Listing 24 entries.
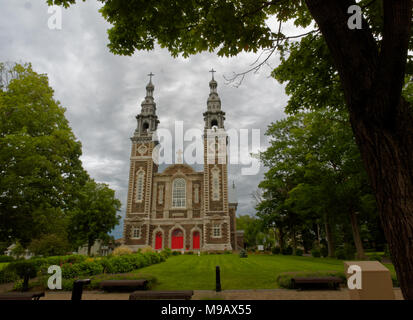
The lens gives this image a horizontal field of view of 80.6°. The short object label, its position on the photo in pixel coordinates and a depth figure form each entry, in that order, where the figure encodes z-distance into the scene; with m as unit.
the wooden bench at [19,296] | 5.62
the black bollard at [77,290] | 4.40
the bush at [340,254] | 21.06
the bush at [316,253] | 25.16
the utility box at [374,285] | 3.95
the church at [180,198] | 36.88
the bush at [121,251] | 19.64
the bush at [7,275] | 11.74
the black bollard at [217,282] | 8.72
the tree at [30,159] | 10.90
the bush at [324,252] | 25.14
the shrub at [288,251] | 30.51
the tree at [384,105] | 2.38
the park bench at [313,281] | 8.74
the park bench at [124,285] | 8.98
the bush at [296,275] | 9.16
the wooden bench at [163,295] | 6.55
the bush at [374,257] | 16.53
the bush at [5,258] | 26.19
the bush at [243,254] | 27.05
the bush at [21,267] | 11.84
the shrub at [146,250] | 22.79
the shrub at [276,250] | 32.31
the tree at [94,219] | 33.56
